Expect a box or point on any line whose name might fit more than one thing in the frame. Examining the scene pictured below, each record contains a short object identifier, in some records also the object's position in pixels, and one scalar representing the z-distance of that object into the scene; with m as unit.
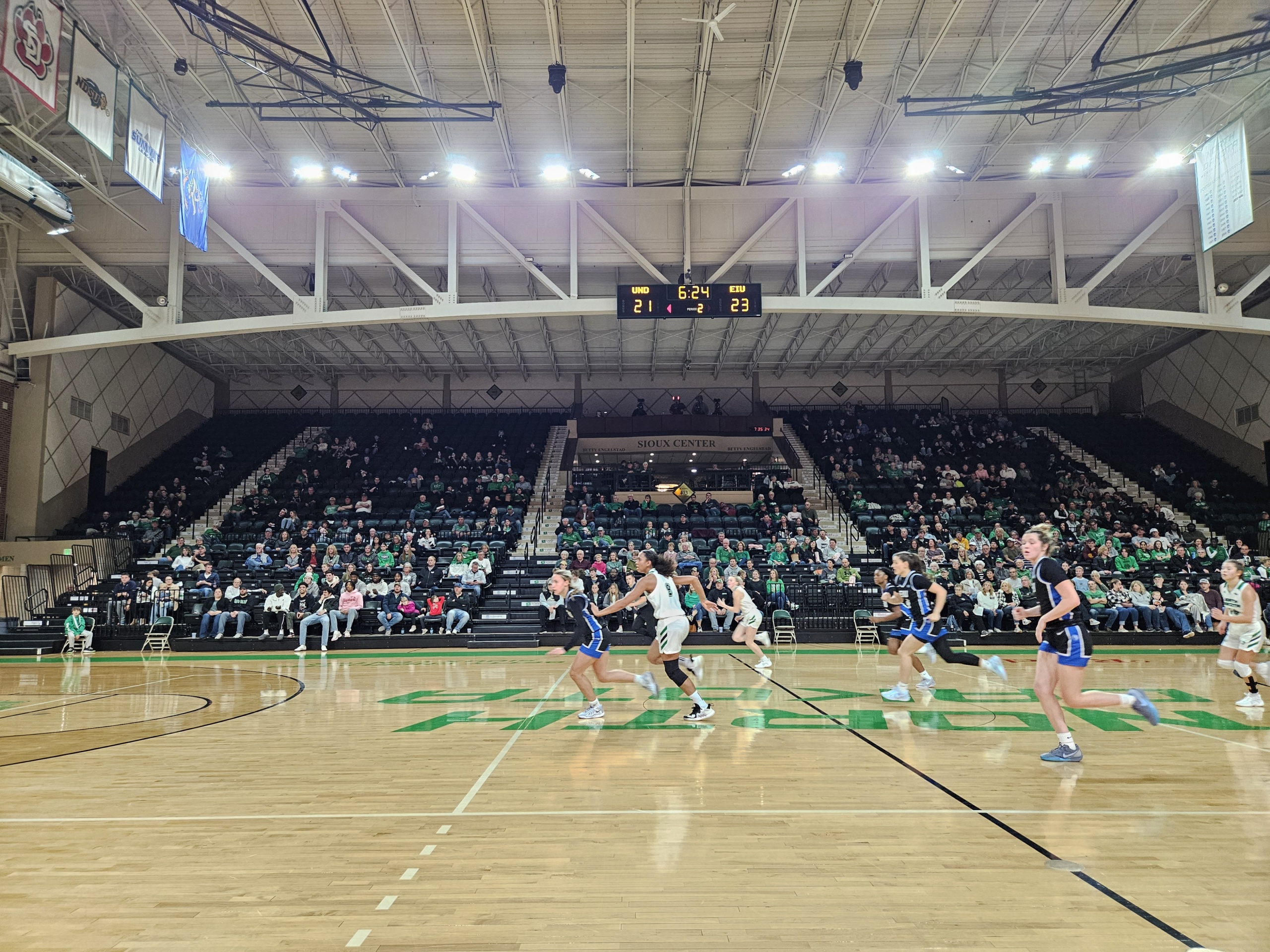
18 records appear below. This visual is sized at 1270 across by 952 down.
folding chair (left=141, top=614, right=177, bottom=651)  17.42
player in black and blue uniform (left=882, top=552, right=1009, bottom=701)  9.04
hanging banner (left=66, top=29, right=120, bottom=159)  12.54
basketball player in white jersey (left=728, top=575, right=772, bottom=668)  13.12
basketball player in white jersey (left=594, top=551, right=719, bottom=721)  8.09
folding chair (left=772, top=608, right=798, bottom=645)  17.97
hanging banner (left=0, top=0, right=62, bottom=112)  11.18
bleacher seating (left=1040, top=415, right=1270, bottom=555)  24.64
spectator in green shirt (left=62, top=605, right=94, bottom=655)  17.19
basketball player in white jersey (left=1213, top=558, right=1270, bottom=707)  8.89
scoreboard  18.23
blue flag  15.34
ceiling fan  12.36
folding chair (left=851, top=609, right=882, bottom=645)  17.69
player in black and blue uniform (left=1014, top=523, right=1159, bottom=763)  6.12
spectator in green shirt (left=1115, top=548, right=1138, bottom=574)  20.12
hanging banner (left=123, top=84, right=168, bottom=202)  14.01
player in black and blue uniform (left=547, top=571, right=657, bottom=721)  8.15
